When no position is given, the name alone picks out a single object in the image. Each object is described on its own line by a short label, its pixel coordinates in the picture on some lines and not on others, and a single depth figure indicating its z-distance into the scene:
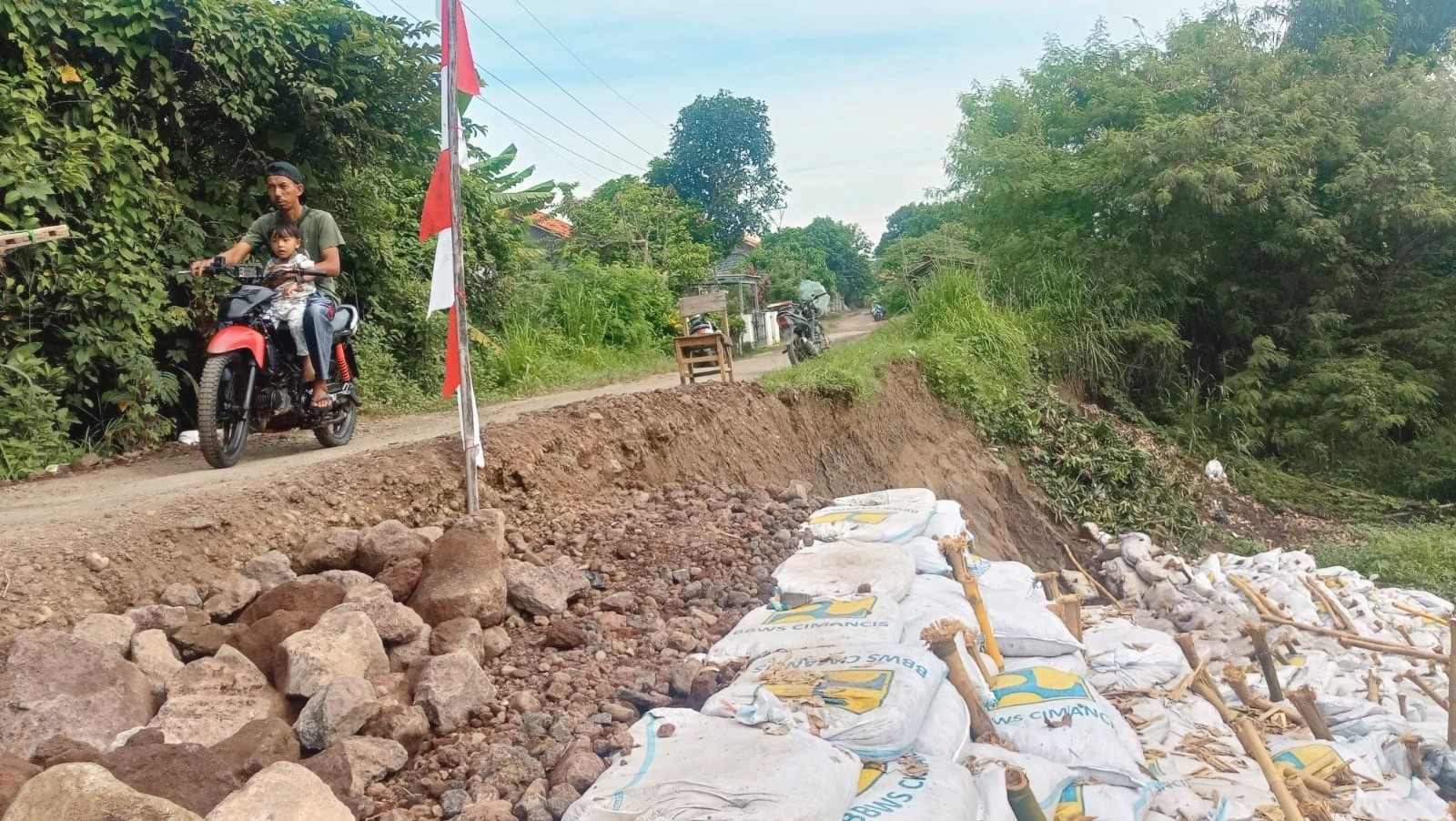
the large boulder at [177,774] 1.92
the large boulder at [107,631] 2.73
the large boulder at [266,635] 2.78
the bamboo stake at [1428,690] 4.07
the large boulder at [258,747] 2.17
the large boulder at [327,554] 3.45
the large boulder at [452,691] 2.56
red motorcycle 4.52
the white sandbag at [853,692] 2.36
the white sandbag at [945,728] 2.53
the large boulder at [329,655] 2.53
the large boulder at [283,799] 1.79
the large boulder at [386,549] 3.44
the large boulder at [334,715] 2.36
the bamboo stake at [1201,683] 3.26
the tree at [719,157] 27.80
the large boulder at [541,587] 3.30
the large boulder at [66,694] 2.31
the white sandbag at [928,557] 4.17
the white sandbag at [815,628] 2.95
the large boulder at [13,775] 1.86
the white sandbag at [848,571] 3.49
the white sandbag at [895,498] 4.92
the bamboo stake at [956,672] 2.54
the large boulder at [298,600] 2.99
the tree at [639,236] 19.38
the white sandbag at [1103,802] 2.60
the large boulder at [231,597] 3.08
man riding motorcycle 4.81
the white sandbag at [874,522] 4.39
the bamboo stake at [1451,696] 3.62
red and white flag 3.88
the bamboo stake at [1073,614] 3.98
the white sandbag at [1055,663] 3.51
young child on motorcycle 4.76
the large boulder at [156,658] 2.66
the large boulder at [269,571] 3.27
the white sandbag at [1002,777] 2.30
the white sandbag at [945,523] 4.70
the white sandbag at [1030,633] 3.68
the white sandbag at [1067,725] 2.80
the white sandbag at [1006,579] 4.27
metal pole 3.86
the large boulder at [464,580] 3.12
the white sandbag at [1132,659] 4.13
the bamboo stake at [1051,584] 4.89
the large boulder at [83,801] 1.69
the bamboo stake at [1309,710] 3.46
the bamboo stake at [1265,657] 3.62
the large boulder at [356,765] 2.12
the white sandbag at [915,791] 2.12
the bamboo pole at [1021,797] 2.28
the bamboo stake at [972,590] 3.47
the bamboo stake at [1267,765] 2.42
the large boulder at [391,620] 2.87
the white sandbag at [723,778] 1.86
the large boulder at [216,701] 2.37
